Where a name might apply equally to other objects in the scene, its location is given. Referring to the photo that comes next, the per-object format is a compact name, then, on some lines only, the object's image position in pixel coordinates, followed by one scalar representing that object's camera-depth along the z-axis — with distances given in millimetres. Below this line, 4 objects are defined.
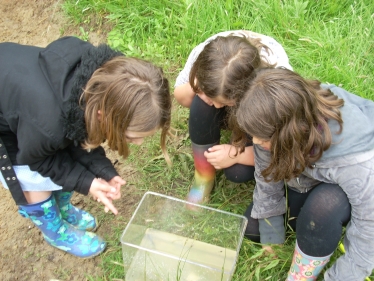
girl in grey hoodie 1111
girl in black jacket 1136
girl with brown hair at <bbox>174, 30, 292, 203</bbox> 1333
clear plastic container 1507
